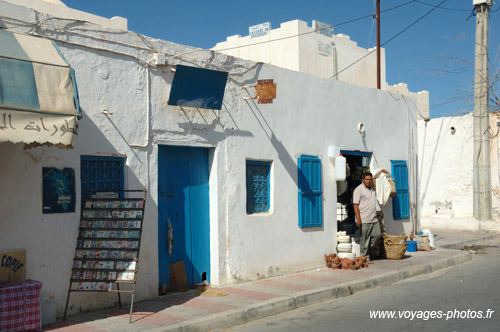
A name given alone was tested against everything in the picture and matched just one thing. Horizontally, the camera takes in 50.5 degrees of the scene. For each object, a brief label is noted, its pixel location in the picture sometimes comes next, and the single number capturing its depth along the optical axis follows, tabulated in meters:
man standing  10.93
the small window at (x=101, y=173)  7.07
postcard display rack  6.48
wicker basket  11.48
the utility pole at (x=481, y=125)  17.19
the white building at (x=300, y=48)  30.83
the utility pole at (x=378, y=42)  16.71
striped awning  5.34
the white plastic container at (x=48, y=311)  6.20
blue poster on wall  6.51
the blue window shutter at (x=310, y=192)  10.19
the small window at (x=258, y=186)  9.40
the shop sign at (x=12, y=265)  6.00
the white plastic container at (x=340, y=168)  10.81
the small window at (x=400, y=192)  12.94
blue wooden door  8.10
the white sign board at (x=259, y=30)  31.41
